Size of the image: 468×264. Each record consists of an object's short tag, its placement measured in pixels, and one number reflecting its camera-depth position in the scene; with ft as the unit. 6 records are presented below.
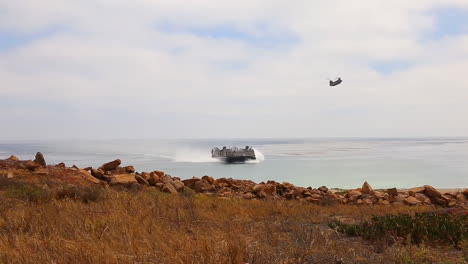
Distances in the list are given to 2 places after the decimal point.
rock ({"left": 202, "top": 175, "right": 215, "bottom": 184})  69.29
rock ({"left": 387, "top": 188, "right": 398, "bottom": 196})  64.43
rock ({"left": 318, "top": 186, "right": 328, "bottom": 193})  69.21
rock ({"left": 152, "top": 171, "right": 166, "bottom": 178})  68.24
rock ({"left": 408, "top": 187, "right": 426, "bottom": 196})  67.92
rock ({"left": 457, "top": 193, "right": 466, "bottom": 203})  65.28
